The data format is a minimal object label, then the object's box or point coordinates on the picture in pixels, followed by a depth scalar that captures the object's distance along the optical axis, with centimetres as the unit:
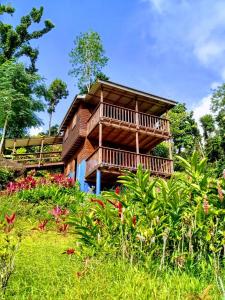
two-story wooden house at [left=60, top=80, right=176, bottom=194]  1203
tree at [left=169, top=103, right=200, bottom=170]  2798
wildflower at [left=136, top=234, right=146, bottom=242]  275
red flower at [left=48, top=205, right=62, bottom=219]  590
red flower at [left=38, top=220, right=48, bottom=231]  572
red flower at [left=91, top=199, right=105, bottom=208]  334
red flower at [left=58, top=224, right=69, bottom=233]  586
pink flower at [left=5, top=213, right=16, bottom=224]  364
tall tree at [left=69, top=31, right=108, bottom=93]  2461
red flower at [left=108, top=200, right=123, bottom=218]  316
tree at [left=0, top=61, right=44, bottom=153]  1854
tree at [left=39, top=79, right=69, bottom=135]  3060
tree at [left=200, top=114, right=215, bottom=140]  3302
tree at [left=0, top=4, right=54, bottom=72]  2038
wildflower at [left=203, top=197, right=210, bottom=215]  250
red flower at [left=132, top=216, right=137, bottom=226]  301
